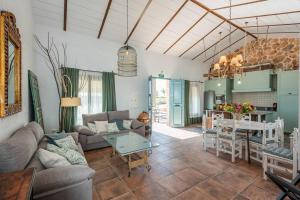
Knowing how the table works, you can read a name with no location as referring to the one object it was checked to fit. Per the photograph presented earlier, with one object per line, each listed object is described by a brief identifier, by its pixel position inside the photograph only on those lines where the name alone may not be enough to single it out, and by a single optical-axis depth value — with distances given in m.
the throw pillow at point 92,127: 4.19
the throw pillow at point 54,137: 2.53
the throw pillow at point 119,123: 4.68
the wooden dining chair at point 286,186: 1.10
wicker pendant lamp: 3.03
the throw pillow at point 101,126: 4.29
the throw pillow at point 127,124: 4.73
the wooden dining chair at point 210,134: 3.80
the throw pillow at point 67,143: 2.54
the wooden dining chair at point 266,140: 2.92
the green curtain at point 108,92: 5.06
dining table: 3.12
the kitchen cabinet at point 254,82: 5.82
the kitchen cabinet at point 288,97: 5.16
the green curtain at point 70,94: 4.36
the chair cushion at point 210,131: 3.80
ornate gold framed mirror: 1.62
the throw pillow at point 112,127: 4.36
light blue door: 6.90
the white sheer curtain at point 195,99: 7.65
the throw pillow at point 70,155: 2.07
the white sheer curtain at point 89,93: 4.84
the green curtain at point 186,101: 7.06
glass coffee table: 2.75
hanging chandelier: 3.72
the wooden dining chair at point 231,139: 3.29
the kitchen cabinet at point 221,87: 7.12
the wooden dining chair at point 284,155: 2.25
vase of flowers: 3.85
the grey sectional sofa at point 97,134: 3.89
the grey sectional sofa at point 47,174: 1.49
